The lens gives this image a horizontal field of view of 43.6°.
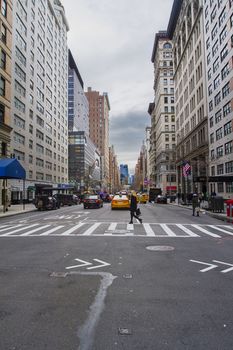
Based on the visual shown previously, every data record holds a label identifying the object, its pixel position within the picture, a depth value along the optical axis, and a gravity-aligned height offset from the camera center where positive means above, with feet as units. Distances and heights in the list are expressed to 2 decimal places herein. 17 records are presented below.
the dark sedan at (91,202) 115.96 -5.57
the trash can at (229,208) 68.45 -5.35
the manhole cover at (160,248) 31.58 -6.75
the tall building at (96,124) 650.43 +142.07
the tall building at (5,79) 123.75 +47.95
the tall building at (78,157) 367.25 +40.49
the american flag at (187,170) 122.97 +7.13
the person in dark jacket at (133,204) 57.26 -3.30
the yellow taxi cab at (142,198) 173.67 -6.51
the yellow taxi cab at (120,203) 104.42 -5.58
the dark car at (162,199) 176.96 -7.39
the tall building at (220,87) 136.15 +50.94
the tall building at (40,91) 166.20 +68.82
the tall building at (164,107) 336.18 +96.11
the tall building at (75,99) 392.47 +126.51
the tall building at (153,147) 431.88 +61.65
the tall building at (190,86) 182.50 +73.35
